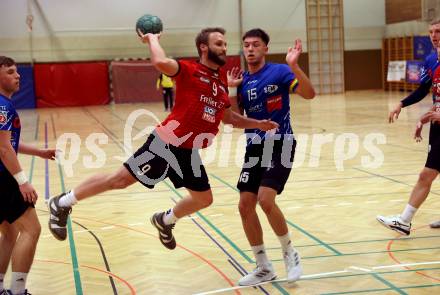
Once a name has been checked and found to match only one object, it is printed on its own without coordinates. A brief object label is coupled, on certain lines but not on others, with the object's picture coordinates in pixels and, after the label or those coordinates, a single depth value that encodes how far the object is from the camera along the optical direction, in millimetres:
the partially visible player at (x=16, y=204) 9599
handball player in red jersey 10564
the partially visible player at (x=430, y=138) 13578
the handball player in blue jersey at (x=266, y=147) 11017
